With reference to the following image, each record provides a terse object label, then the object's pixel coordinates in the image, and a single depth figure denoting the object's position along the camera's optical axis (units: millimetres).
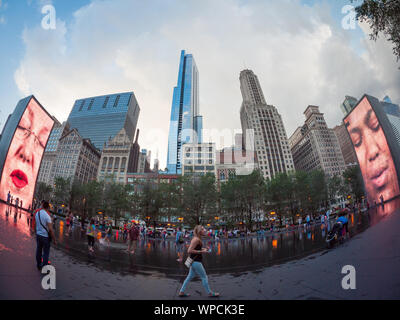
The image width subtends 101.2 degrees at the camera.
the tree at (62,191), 46222
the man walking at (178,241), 11215
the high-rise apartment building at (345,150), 73569
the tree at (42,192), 52178
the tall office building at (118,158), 87431
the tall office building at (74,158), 82762
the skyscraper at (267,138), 85562
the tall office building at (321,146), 67438
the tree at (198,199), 34812
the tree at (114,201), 39594
